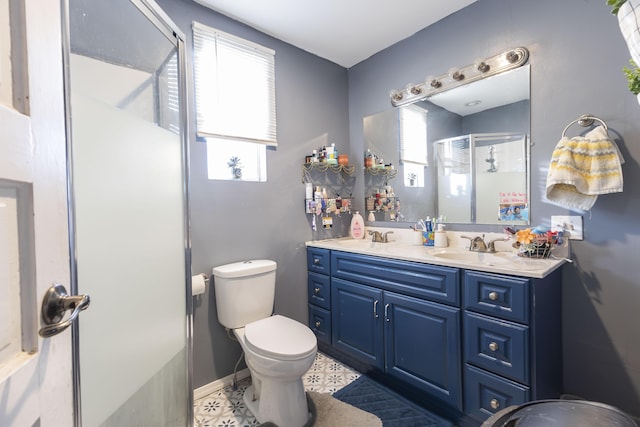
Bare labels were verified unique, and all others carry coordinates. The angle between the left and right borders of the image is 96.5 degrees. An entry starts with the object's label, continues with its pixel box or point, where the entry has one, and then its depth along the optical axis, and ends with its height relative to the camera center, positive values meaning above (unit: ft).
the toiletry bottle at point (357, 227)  7.98 -0.54
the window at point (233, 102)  5.85 +2.37
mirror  5.52 +1.14
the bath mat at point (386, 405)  4.91 -3.70
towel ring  4.51 +1.34
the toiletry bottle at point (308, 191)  7.44 +0.46
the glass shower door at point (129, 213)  2.64 -0.01
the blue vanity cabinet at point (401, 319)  4.75 -2.15
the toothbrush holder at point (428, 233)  6.55 -0.62
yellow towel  4.26 +0.52
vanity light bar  5.39 +2.78
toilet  4.51 -2.21
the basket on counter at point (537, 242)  4.80 -0.64
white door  1.40 -0.02
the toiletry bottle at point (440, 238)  6.35 -0.71
